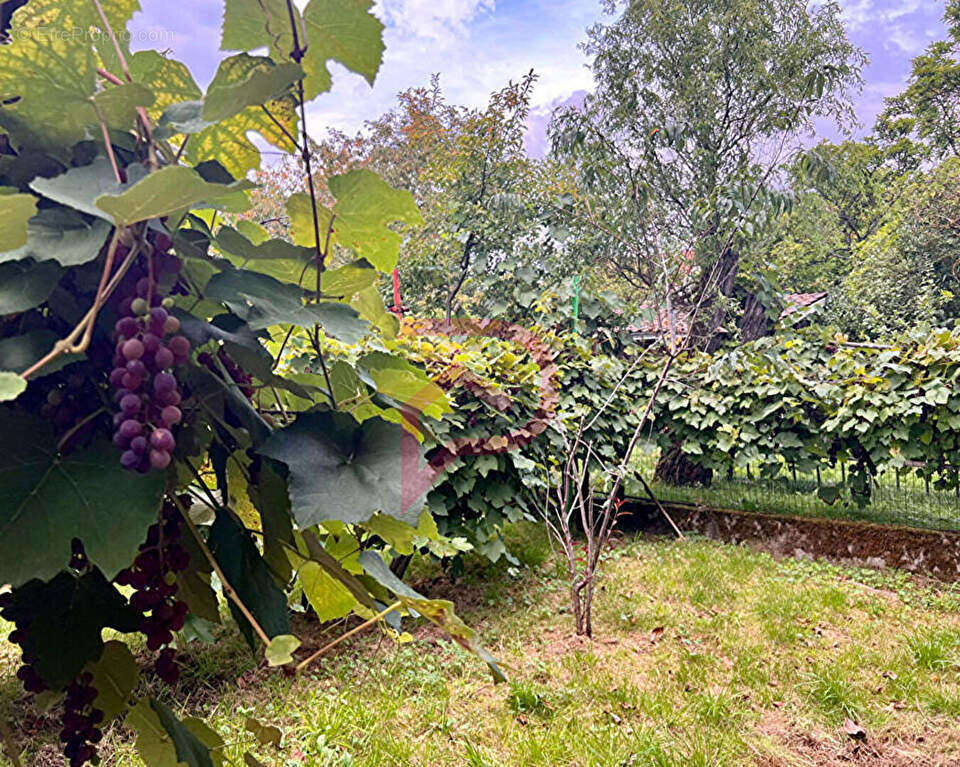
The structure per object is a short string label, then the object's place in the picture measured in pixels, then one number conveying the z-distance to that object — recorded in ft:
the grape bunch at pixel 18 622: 1.32
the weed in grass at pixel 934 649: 8.93
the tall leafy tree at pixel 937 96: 56.03
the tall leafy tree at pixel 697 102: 22.17
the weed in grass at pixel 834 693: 7.75
